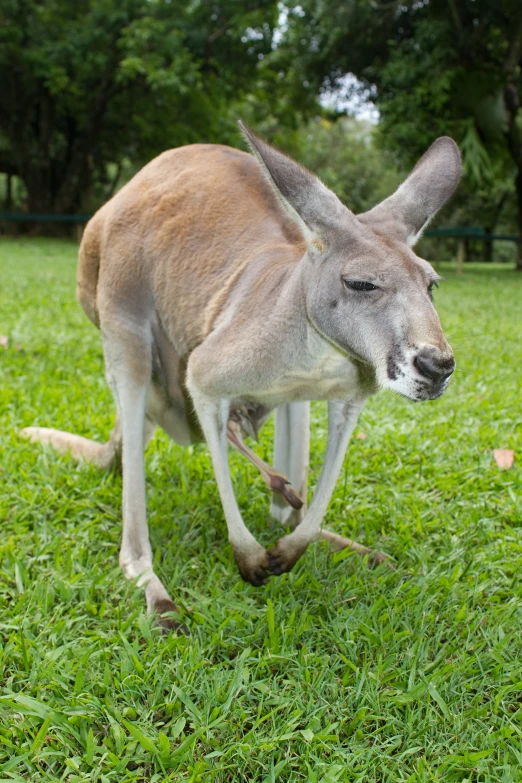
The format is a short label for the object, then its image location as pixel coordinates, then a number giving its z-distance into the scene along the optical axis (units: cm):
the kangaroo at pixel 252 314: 175
